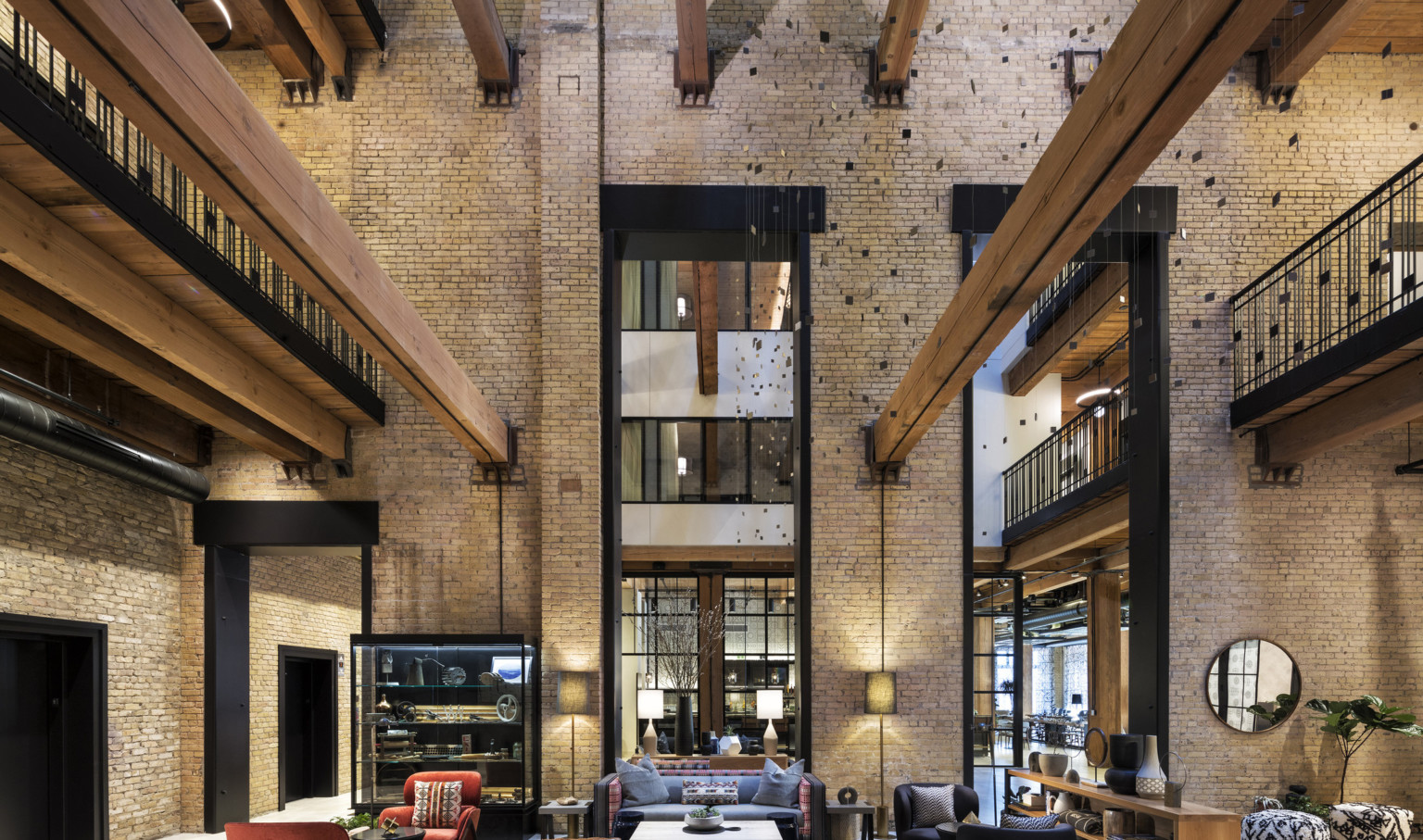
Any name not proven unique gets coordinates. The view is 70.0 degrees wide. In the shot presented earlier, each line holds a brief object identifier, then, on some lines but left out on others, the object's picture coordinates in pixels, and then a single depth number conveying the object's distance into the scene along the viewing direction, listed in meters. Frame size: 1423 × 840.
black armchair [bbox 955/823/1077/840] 6.62
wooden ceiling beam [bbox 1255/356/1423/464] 8.09
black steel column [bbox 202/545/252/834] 10.69
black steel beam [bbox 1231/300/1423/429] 7.43
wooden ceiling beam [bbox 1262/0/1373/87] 9.12
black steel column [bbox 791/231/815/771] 10.25
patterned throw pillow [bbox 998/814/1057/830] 7.12
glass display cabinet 9.97
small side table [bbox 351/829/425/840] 8.30
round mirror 10.01
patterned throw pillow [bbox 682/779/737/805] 9.62
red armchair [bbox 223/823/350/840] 7.18
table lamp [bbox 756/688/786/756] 12.20
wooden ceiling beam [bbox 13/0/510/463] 3.56
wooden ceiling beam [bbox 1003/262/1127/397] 12.33
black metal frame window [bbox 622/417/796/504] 16.28
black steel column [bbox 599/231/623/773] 10.27
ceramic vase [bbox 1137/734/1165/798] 7.93
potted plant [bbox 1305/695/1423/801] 9.54
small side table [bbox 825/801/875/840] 9.23
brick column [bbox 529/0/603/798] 10.16
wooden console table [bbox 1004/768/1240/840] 7.32
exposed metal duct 7.46
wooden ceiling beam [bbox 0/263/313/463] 6.98
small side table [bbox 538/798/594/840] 9.15
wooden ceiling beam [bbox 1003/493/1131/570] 12.08
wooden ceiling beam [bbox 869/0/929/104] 9.79
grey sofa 9.09
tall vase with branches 17.12
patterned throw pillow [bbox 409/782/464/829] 9.13
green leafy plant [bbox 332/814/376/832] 9.18
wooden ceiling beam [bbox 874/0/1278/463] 3.58
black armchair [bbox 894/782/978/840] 8.82
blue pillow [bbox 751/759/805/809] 9.48
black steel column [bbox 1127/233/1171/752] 10.16
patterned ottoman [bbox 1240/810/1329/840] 7.38
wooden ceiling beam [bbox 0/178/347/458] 5.95
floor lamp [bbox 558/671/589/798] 9.93
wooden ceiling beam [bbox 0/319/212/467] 8.55
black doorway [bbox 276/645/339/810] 14.91
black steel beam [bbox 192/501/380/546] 10.62
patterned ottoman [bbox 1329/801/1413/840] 7.89
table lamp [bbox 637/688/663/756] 12.66
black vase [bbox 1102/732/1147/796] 8.09
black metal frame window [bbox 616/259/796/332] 16.61
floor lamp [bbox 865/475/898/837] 10.09
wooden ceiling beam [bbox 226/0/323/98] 10.17
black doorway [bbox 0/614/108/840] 9.02
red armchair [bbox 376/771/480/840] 8.93
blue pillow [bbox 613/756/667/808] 9.57
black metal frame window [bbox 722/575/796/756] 17.38
